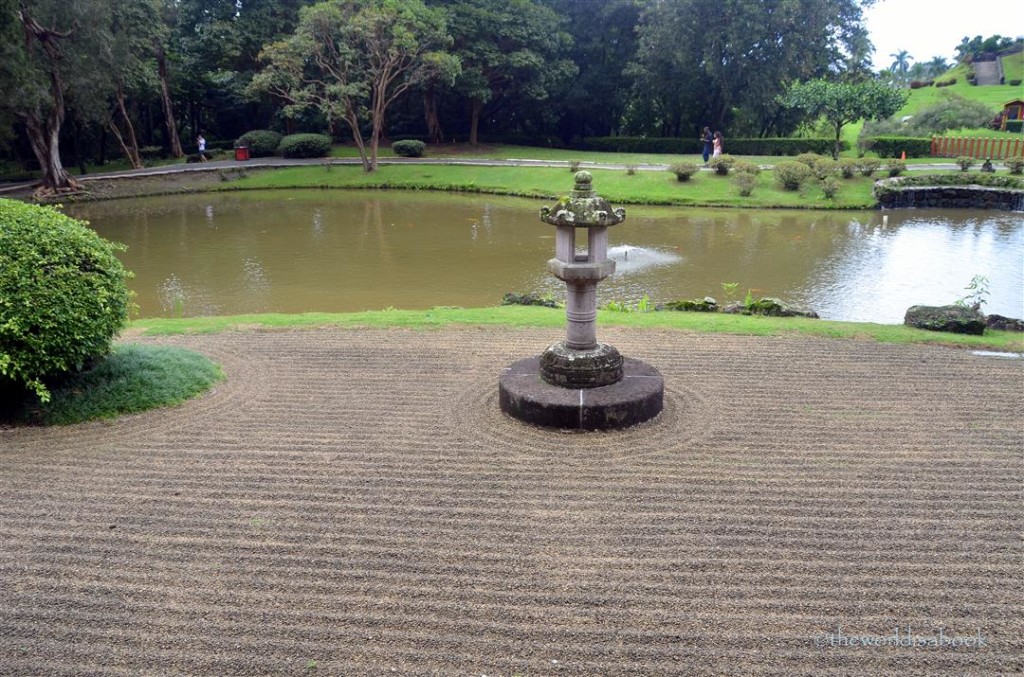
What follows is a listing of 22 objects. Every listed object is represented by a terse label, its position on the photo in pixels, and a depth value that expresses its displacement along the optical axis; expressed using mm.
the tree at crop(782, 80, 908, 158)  30750
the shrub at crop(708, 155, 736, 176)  29234
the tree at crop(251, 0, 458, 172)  30359
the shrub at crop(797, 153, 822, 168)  28266
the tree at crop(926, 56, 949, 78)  77000
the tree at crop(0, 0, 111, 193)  26062
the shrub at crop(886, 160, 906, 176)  28781
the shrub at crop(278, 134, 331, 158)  38844
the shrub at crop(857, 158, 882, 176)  28453
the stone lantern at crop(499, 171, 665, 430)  7742
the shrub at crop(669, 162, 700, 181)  28703
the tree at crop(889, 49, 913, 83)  84794
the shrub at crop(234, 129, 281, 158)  39844
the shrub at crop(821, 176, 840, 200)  26481
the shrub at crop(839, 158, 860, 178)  28281
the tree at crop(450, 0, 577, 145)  38000
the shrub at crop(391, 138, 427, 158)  38719
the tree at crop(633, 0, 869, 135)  34281
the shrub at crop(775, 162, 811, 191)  27453
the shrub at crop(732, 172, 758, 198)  27406
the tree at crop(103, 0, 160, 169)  30594
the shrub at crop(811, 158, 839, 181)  27641
